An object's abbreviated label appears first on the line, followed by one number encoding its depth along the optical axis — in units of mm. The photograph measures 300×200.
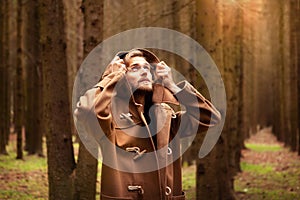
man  4086
